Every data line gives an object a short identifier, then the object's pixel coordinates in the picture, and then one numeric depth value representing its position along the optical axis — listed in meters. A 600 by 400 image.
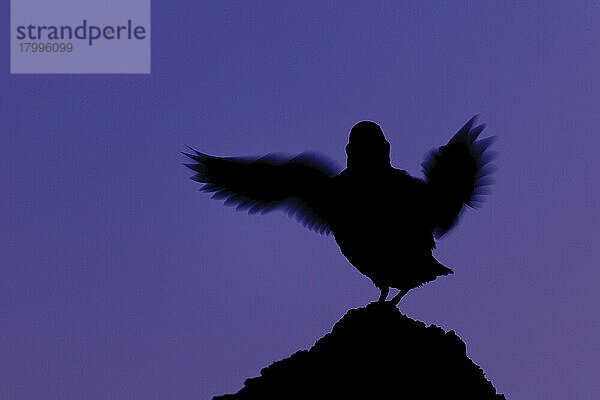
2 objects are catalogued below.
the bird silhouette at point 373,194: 12.30
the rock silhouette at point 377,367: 11.23
